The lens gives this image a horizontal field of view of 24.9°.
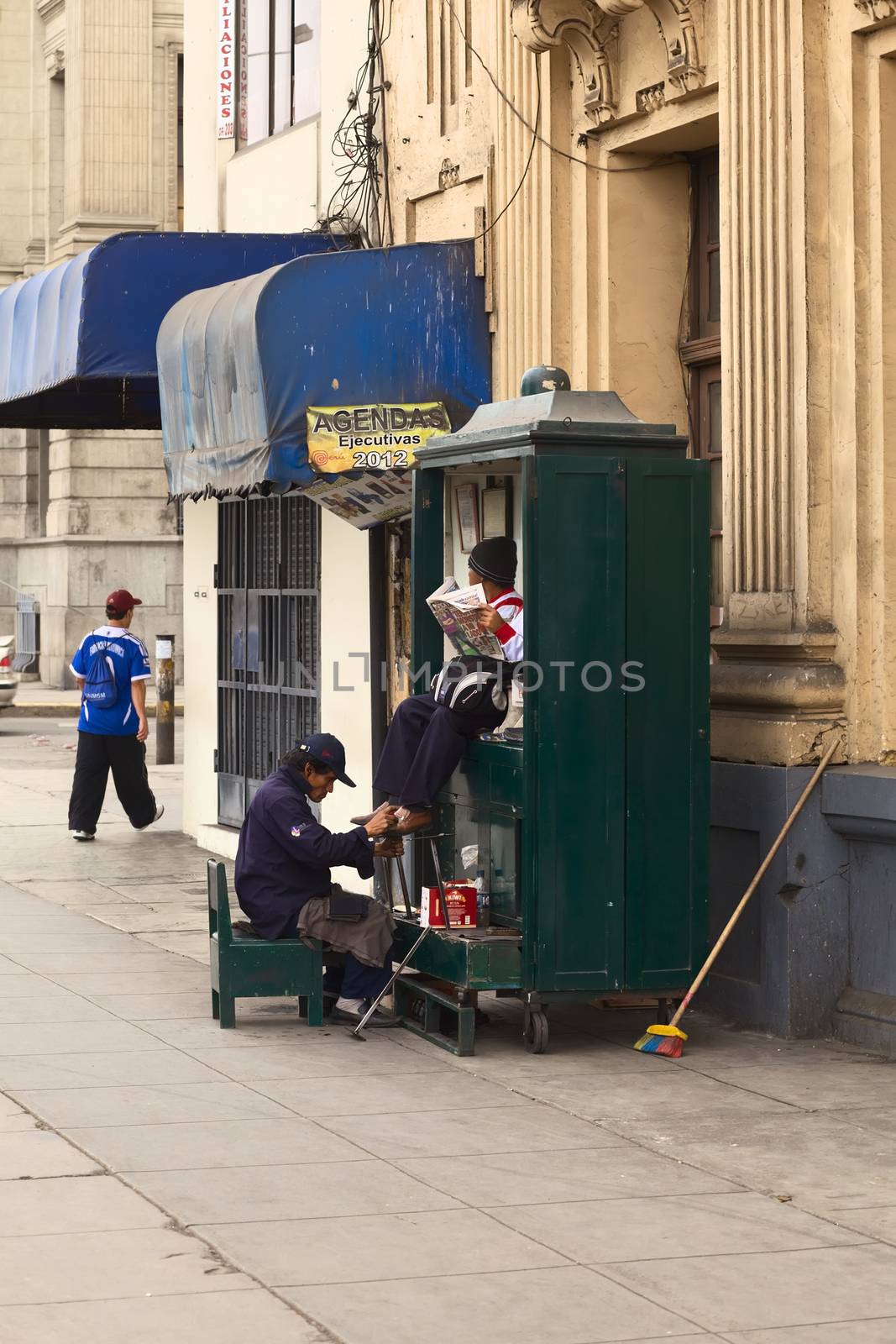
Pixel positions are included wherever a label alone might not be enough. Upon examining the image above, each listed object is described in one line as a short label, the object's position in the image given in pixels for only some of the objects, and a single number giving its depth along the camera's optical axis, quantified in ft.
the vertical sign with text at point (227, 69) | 49.80
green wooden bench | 28.73
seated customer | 28.73
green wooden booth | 27.04
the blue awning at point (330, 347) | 36.65
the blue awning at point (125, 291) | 43.11
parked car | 88.58
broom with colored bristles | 27.27
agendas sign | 36.55
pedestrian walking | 50.42
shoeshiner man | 28.73
